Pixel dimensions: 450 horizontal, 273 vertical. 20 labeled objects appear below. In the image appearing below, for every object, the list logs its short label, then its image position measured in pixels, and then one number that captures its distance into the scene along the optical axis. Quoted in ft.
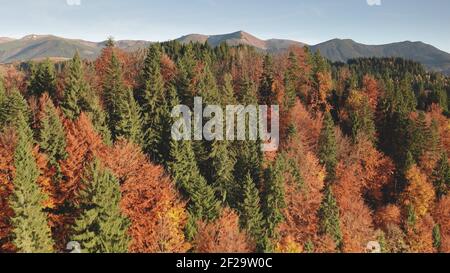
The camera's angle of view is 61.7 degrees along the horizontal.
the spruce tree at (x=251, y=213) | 179.42
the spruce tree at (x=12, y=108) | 194.29
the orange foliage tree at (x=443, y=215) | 256.27
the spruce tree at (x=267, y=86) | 310.88
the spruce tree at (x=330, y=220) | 186.19
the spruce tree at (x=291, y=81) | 290.56
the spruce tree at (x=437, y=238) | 229.45
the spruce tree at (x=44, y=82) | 238.68
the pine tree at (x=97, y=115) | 192.44
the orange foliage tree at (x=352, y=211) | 195.52
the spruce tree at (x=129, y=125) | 198.80
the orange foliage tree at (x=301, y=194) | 196.13
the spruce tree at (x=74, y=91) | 206.08
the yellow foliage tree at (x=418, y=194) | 255.91
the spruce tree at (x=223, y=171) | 203.00
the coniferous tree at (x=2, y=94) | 203.64
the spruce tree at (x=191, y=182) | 174.91
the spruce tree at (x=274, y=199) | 189.57
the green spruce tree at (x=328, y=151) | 250.16
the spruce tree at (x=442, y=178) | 271.08
